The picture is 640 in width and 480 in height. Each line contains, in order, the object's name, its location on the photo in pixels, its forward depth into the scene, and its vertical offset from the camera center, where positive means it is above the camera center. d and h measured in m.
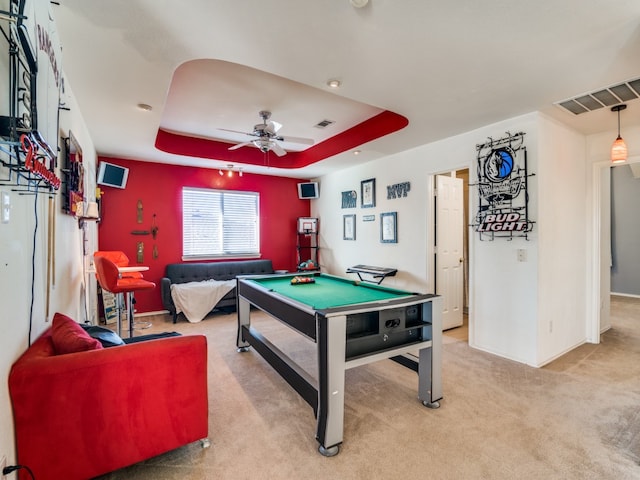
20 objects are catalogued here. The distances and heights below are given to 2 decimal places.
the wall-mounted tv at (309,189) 6.64 +0.99
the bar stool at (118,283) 3.24 -0.50
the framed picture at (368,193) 5.18 +0.72
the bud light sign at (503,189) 3.32 +0.51
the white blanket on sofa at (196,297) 4.92 -0.93
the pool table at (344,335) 2.03 -0.69
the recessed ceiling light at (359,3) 1.69 +1.24
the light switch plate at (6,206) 1.27 +0.13
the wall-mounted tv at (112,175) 4.82 +0.97
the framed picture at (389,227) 4.77 +0.14
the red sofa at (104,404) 1.48 -0.86
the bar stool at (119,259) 4.37 -0.29
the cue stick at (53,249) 2.01 -0.07
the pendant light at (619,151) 3.21 +0.85
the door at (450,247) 4.44 -0.16
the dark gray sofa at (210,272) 4.96 -0.62
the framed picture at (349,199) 5.61 +0.68
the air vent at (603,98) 2.64 +1.23
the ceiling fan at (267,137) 3.54 +1.15
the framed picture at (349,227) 5.64 +0.17
